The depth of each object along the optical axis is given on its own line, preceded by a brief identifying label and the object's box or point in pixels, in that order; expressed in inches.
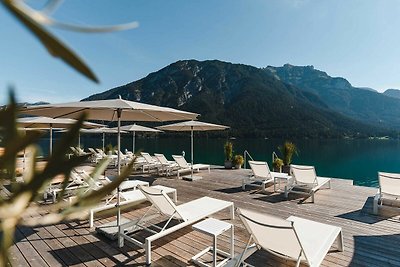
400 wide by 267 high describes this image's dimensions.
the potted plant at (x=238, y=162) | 434.6
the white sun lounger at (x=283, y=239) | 105.6
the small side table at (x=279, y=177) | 274.1
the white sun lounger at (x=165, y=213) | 143.8
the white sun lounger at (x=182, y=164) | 367.2
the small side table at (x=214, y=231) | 122.6
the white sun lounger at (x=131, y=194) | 195.5
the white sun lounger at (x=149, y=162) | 410.9
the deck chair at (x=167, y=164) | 387.5
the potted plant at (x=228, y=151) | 453.1
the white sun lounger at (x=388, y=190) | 203.8
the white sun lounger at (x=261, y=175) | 276.4
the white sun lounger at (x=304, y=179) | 249.7
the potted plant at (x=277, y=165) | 364.5
